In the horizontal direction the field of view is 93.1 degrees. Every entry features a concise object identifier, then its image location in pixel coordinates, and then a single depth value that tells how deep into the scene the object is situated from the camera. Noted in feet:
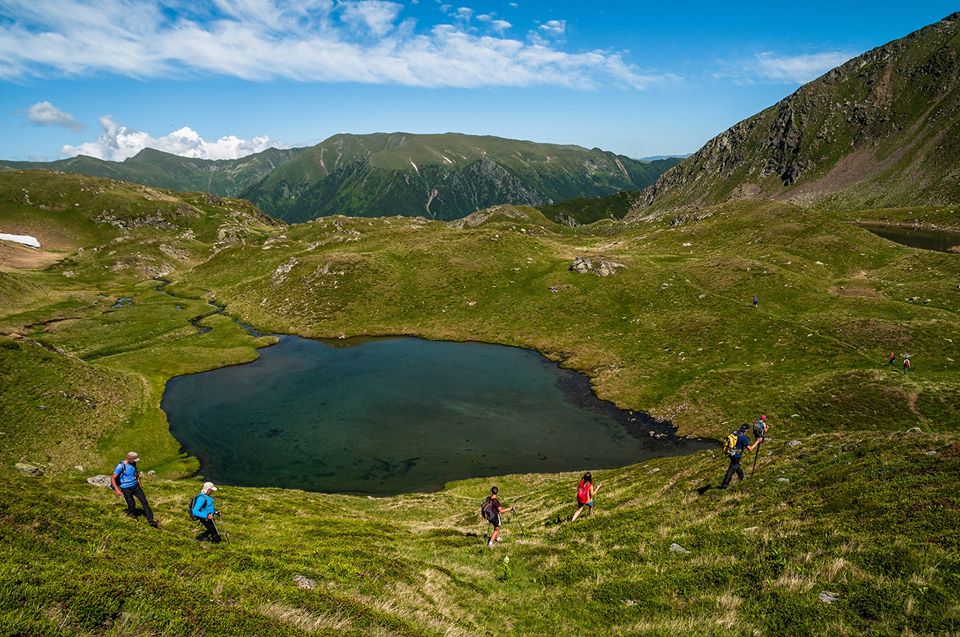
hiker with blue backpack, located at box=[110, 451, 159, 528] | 74.18
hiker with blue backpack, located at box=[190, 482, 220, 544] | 71.15
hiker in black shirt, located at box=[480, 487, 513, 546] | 84.43
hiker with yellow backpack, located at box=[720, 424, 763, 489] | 88.92
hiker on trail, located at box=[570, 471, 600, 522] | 89.35
